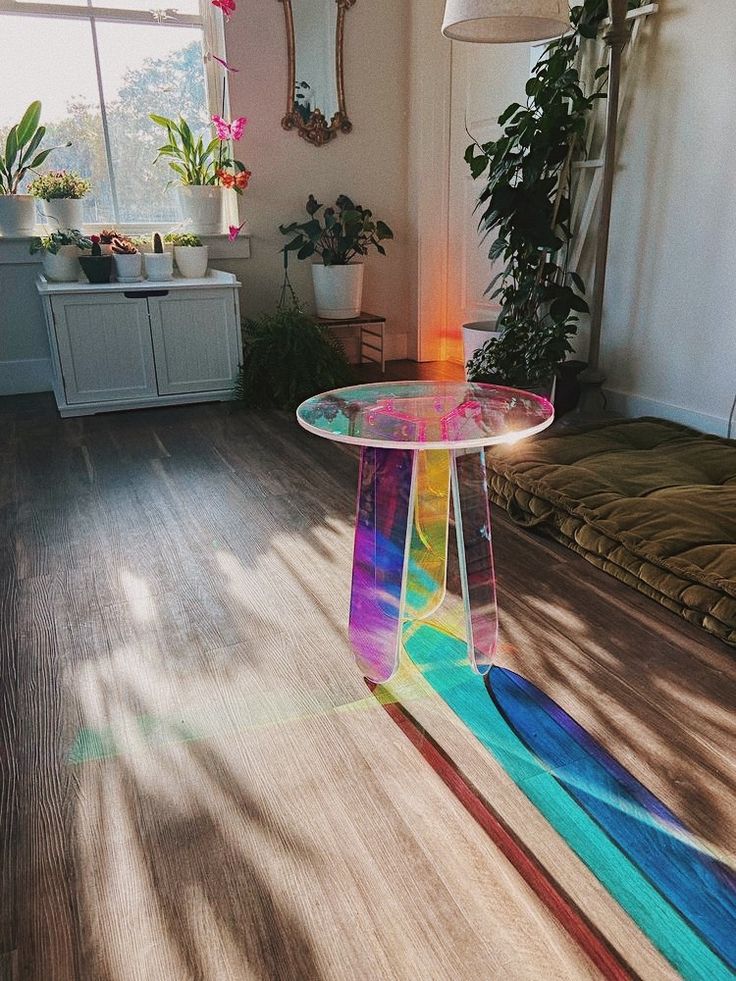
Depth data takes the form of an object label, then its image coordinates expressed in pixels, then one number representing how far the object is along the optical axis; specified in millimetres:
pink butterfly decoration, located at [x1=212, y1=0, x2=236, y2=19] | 3645
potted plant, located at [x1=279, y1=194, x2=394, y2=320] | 4098
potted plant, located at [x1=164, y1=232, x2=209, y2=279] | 3674
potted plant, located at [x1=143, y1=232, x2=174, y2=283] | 3557
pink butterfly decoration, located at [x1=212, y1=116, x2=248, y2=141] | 3764
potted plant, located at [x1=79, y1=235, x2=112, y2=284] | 3387
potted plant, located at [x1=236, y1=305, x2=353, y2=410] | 3576
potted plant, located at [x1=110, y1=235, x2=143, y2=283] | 3443
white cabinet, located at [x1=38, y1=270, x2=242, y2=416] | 3283
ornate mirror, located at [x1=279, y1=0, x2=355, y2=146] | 3910
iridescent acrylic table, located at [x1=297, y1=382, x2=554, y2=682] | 1371
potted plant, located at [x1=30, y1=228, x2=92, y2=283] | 3369
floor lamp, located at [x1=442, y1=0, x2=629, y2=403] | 2339
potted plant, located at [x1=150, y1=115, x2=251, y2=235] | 3785
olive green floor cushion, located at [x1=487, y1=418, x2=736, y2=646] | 1682
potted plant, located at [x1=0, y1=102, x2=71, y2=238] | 3457
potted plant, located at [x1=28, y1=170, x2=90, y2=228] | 3533
